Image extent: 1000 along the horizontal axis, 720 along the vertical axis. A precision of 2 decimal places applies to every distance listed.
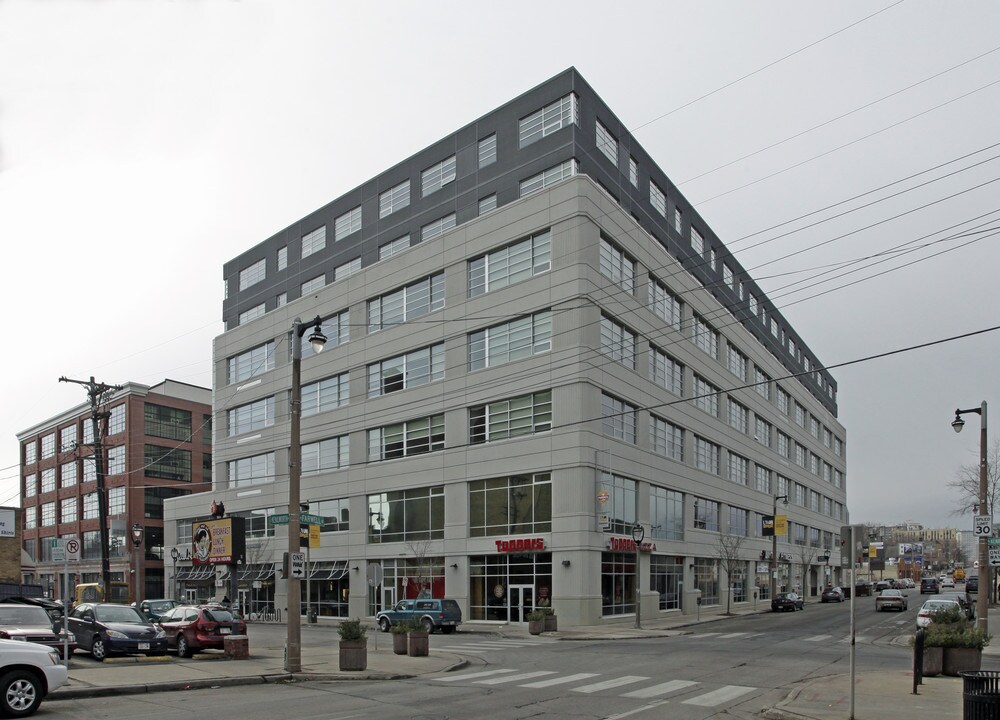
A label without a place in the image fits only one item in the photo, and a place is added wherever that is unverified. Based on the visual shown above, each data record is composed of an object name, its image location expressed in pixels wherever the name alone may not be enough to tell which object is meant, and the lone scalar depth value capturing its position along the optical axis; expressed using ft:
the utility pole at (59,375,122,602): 138.62
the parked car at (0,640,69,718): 43.52
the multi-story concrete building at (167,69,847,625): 142.10
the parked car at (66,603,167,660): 76.74
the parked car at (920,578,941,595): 297.74
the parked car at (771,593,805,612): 193.88
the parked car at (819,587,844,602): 246.88
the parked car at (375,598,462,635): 129.49
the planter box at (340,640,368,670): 71.20
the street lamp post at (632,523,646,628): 142.72
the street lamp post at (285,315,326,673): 68.69
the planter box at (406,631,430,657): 85.56
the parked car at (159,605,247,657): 82.43
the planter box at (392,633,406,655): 88.17
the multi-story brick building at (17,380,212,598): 276.62
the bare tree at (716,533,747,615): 193.51
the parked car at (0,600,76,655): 62.85
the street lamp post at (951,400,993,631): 91.71
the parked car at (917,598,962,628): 106.77
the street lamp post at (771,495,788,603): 185.63
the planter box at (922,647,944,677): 64.90
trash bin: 36.35
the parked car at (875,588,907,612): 187.62
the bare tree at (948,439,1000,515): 199.00
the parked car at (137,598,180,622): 122.01
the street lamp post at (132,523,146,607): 141.57
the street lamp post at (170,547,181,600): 230.81
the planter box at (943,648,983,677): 64.59
